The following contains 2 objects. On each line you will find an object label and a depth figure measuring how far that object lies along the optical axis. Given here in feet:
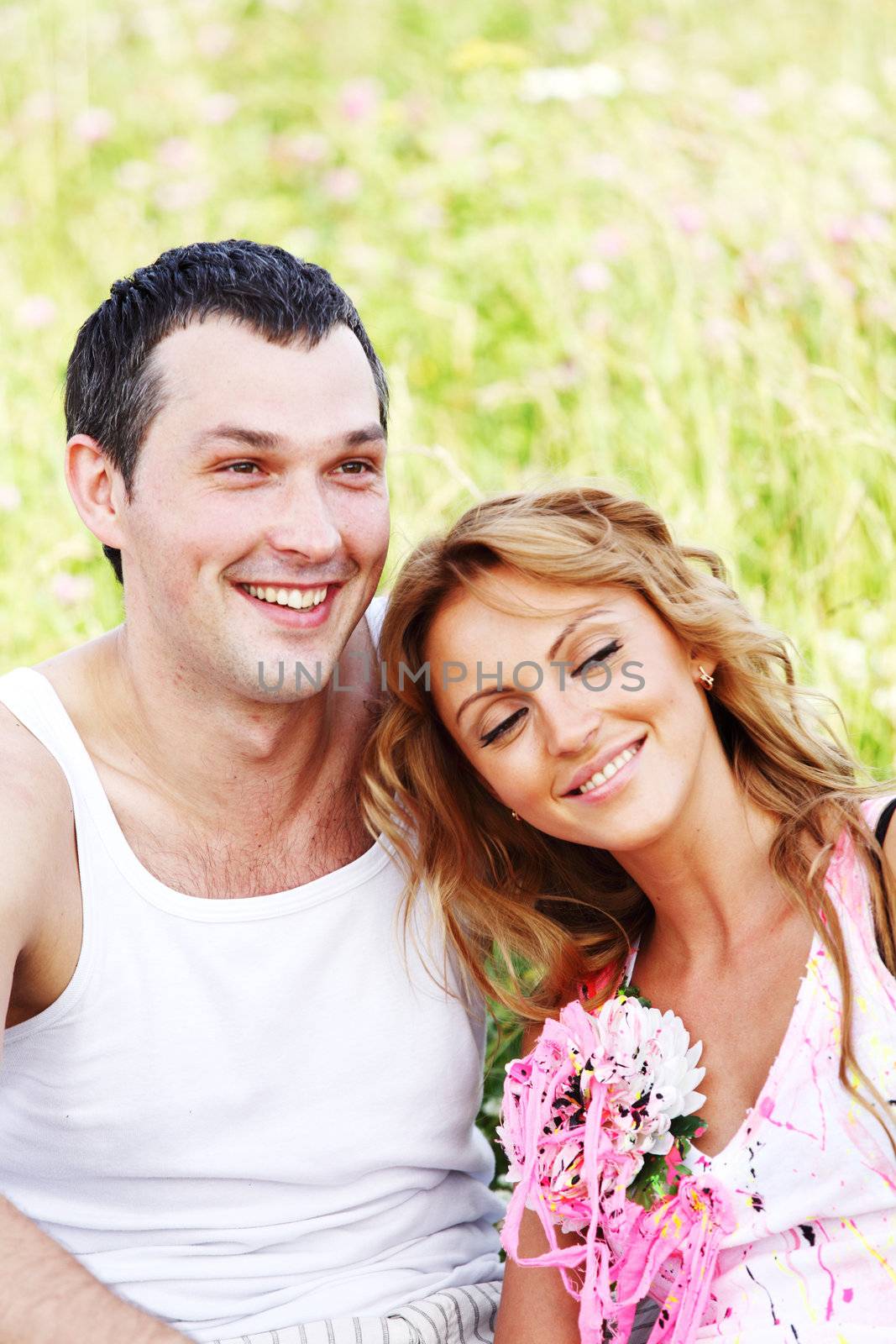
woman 7.25
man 7.91
